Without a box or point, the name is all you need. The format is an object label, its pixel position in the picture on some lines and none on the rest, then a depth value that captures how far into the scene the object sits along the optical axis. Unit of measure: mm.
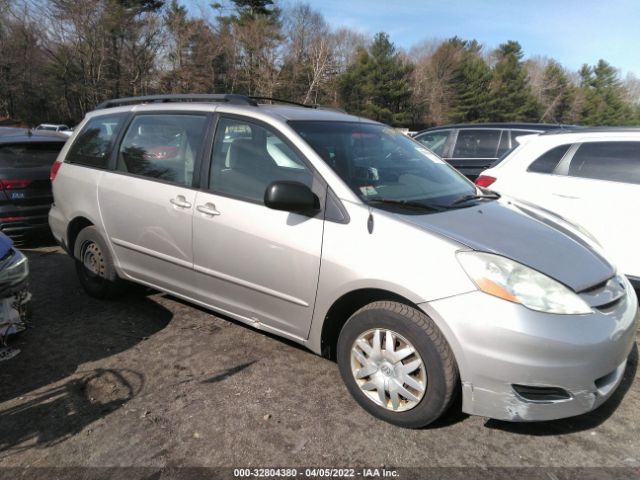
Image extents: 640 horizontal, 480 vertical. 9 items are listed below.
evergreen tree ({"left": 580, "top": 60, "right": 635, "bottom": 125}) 76312
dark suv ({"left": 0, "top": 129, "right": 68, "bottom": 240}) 5738
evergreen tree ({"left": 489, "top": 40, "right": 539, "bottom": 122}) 66062
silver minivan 2326
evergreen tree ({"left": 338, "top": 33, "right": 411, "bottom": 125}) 54531
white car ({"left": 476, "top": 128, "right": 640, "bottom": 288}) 4203
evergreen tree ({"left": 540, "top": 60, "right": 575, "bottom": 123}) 76000
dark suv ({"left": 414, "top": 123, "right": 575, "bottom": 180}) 7930
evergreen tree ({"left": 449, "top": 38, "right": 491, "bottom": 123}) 64250
